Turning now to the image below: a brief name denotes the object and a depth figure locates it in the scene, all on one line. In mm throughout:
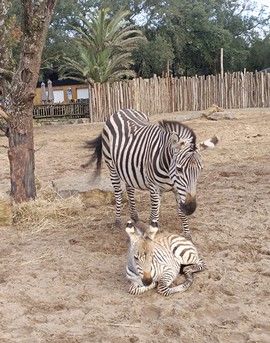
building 34000
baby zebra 4324
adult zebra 5211
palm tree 26194
